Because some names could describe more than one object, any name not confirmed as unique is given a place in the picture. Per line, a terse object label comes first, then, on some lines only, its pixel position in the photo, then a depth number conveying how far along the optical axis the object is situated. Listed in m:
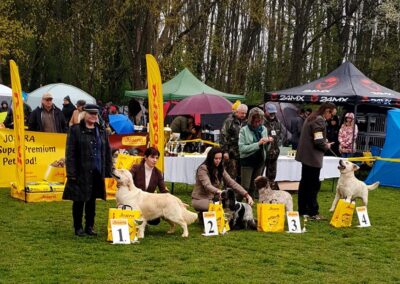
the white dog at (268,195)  8.41
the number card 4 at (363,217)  8.69
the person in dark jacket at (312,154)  8.70
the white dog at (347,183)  9.31
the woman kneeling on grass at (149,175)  7.88
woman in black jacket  7.09
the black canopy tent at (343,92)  14.91
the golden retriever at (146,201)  7.22
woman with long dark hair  8.09
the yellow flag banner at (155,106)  9.29
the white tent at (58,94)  23.34
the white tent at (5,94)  20.81
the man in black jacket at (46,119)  10.98
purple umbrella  17.33
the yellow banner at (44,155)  10.49
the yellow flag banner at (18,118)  9.73
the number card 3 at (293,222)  8.05
